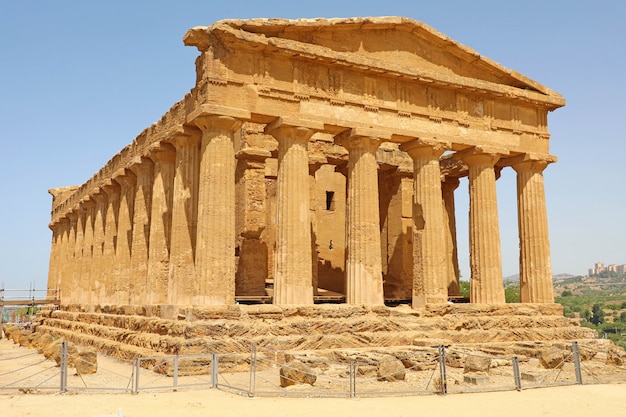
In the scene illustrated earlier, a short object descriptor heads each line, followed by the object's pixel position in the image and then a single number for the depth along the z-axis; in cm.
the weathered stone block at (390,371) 1326
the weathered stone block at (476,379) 1272
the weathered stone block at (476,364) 1455
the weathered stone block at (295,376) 1230
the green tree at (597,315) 8552
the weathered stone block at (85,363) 1480
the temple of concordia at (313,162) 1755
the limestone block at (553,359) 1581
